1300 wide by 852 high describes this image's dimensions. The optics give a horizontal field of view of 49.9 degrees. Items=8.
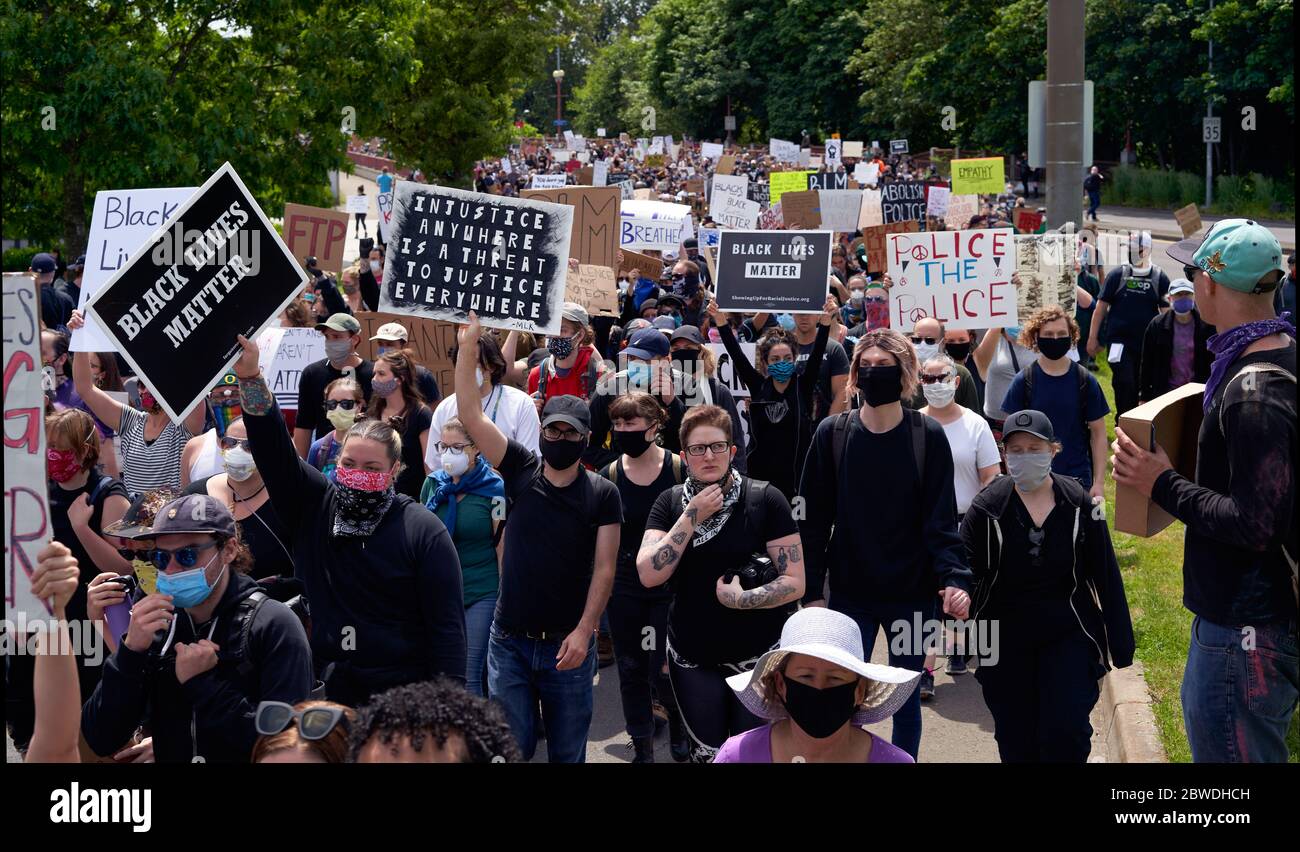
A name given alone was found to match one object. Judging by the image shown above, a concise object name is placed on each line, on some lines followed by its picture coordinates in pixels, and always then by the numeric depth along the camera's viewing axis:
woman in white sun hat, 3.87
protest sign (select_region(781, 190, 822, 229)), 18.42
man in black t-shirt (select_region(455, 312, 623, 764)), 5.63
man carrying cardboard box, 3.91
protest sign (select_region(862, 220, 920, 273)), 15.51
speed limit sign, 39.59
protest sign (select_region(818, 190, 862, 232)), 19.36
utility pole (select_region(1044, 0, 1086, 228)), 12.37
